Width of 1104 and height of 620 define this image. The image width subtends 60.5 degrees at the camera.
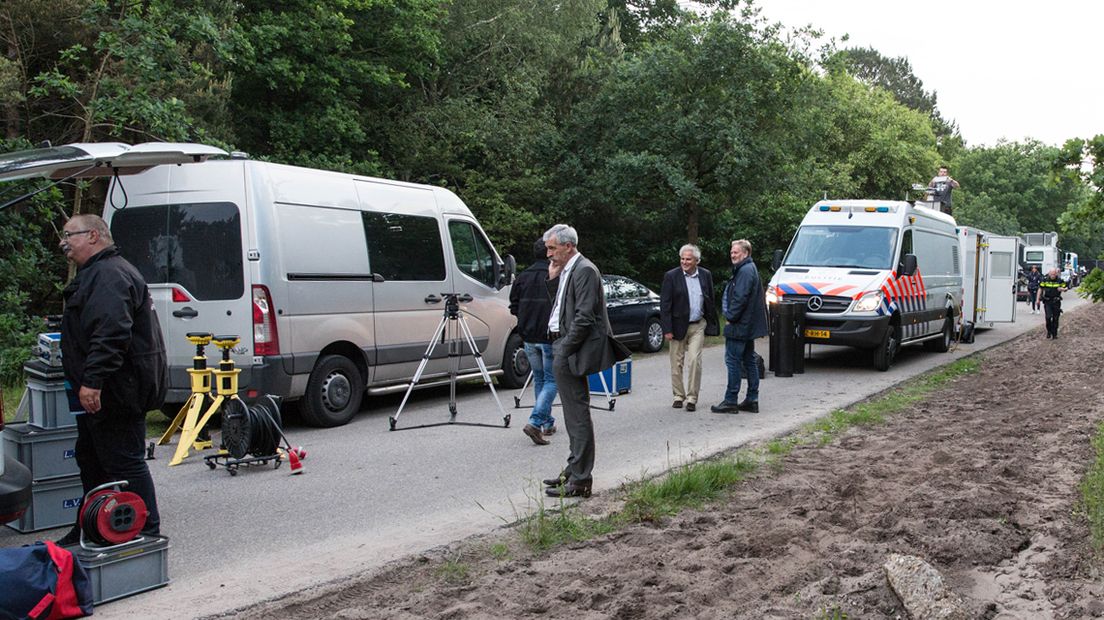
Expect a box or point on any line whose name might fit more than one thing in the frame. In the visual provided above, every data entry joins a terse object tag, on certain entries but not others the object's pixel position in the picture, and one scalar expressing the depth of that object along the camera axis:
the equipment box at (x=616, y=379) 11.39
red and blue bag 4.27
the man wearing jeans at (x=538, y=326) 9.00
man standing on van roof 21.84
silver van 9.16
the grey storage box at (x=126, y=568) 4.71
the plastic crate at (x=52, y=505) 6.02
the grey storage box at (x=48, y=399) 6.12
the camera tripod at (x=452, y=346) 9.64
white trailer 23.17
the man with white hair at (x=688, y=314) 10.89
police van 14.76
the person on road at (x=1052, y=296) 21.45
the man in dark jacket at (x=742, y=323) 10.76
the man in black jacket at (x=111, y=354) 5.12
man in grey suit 6.83
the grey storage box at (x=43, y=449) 5.98
